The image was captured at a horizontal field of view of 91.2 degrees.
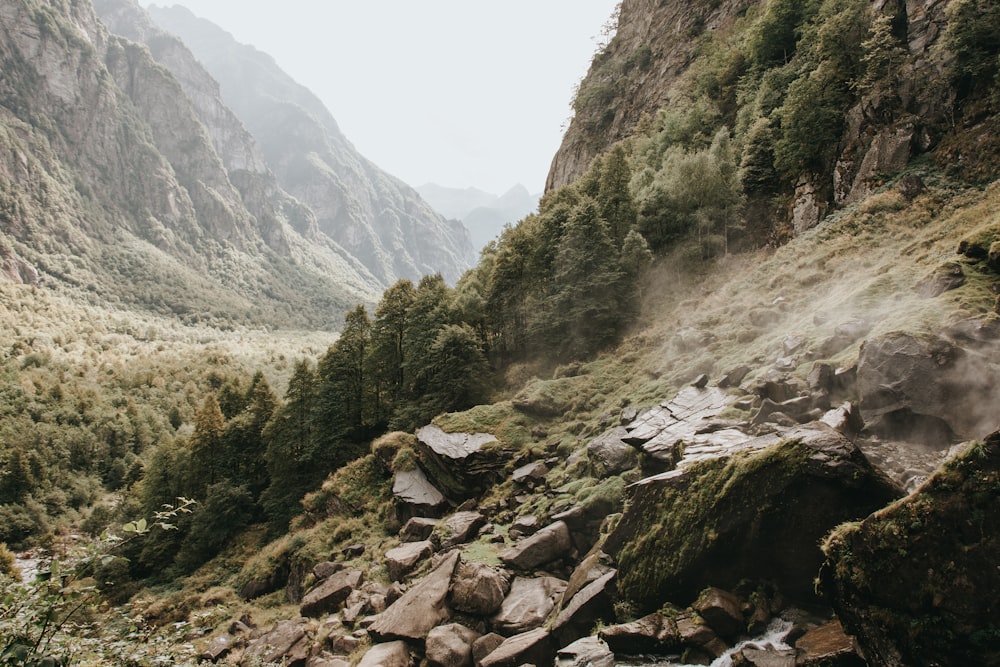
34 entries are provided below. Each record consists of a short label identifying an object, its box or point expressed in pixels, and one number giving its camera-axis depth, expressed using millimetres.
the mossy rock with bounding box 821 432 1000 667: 5559
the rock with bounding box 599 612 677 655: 8465
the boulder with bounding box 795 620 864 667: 6719
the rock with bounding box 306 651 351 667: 12656
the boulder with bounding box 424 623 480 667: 10680
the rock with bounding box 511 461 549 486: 17953
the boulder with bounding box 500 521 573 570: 12938
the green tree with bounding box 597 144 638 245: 34594
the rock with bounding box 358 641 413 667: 11281
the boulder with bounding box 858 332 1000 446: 9844
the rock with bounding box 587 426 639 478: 14594
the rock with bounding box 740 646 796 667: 6971
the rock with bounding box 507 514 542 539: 14555
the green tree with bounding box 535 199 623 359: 29844
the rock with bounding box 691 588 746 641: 8133
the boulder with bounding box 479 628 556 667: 9906
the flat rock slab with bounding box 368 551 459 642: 11891
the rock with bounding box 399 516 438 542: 19344
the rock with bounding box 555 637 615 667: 8867
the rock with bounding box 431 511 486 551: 16359
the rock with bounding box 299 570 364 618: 17250
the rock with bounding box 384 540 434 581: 16328
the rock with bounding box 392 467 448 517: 21398
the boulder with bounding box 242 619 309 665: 14633
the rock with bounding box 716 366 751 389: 15197
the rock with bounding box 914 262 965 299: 13016
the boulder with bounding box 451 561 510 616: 11791
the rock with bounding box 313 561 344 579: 20812
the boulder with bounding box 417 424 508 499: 20797
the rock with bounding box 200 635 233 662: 17781
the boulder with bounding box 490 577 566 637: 11070
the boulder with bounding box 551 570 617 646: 10055
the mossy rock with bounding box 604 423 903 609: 8086
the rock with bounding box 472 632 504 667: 10641
